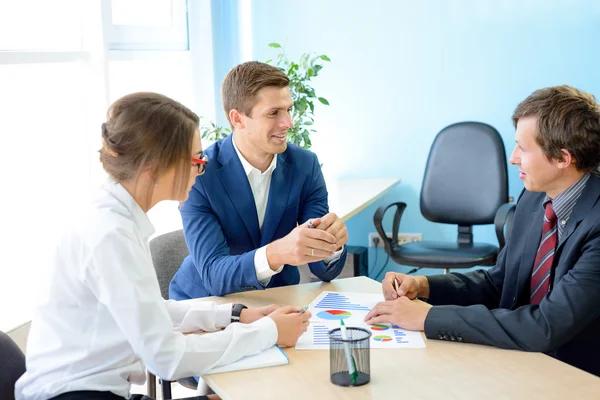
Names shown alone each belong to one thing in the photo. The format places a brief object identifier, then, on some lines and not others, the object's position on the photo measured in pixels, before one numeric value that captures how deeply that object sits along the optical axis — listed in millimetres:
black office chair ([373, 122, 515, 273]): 3818
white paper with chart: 1664
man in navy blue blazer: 2055
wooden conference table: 1388
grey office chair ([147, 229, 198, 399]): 2379
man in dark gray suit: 1646
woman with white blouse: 1423
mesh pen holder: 1443
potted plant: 3895
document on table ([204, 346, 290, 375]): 1524
